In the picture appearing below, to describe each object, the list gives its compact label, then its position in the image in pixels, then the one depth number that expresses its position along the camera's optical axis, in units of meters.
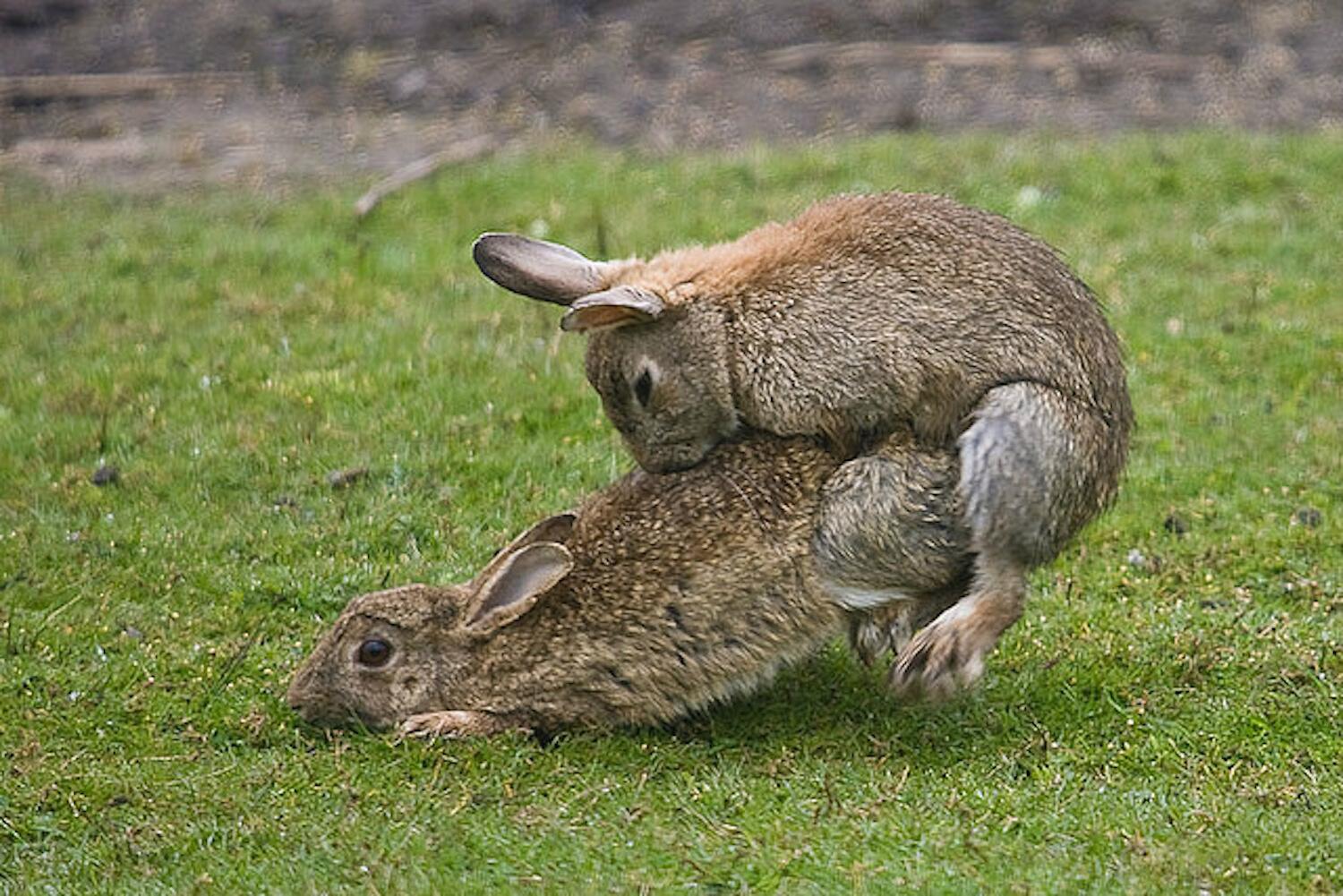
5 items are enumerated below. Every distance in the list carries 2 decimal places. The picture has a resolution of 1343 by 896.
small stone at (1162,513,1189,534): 19.06
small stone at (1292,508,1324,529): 19.08
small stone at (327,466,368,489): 19.94
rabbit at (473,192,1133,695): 15.07
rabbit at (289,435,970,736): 15.30
